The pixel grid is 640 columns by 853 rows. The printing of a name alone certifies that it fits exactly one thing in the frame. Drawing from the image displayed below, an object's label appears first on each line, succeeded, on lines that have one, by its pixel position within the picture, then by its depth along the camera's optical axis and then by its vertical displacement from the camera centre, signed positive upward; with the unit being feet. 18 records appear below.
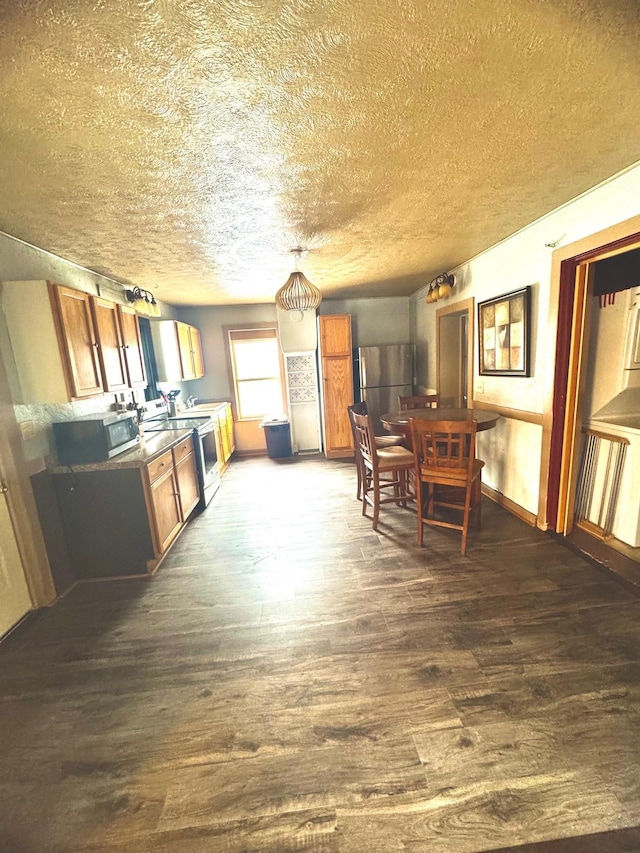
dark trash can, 16.67 -3.40
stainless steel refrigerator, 15.49 -0.63
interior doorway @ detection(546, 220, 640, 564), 7.38 -0.89
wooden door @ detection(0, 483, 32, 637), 6.37 -3.89
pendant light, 8.56 +1.95
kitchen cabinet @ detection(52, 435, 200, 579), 7.55 -3.33
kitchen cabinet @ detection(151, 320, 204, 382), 12.98 +1.05
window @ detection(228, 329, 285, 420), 17.30 -0.12
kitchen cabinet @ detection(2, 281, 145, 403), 6.59 +0.87
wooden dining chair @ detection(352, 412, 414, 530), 9.04 -2.86
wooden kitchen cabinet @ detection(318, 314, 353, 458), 15.62 -0.78
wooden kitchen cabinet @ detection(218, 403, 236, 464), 15.52 -2.99
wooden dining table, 8.74 -1.69
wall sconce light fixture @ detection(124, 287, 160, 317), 10.37 +2.61
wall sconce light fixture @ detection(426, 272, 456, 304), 11.18 +2.50
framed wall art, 8.68 +0.61
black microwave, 7.54 -1.37
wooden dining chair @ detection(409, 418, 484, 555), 7.73 -2.56
